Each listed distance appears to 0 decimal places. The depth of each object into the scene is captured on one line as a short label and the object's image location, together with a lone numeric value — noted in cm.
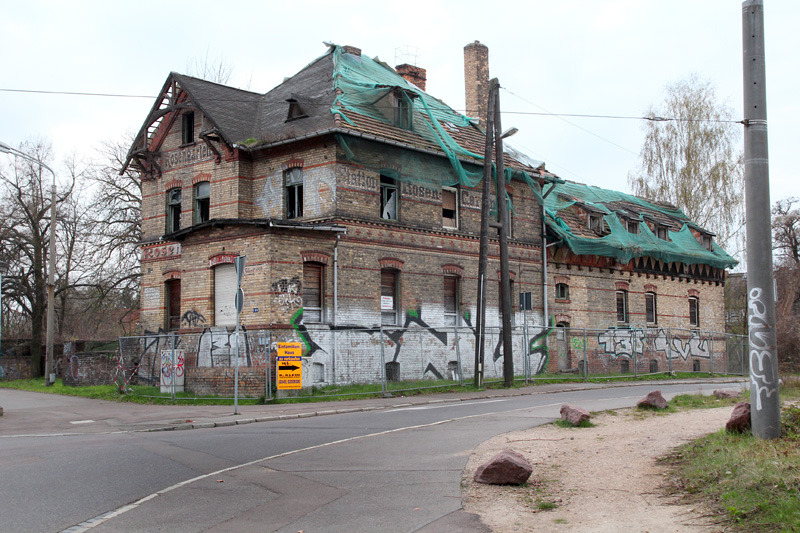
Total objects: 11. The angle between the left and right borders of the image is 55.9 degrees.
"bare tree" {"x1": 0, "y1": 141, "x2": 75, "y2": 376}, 3497
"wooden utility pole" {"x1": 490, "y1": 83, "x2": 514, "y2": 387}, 2341
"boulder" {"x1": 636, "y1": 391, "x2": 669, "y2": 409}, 1499
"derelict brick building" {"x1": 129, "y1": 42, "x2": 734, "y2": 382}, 2328
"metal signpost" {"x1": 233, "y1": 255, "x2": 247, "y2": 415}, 1654
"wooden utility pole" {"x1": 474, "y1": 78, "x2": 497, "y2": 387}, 2283
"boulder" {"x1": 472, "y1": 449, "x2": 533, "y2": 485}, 806
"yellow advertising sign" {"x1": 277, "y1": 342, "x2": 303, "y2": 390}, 2000
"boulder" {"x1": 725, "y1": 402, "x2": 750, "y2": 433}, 904
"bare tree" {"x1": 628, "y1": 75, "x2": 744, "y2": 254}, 4300
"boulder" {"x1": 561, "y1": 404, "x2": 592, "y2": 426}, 1275
